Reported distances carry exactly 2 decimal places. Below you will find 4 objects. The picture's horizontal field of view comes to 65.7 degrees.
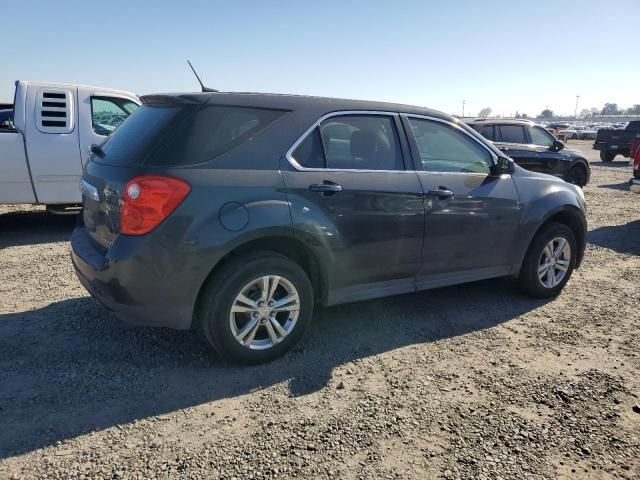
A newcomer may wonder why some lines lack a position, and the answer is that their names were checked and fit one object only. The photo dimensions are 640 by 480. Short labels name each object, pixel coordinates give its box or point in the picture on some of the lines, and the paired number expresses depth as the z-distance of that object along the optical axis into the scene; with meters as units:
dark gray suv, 3.09
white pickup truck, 6.53
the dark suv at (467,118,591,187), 11.21
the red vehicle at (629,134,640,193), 9.29
